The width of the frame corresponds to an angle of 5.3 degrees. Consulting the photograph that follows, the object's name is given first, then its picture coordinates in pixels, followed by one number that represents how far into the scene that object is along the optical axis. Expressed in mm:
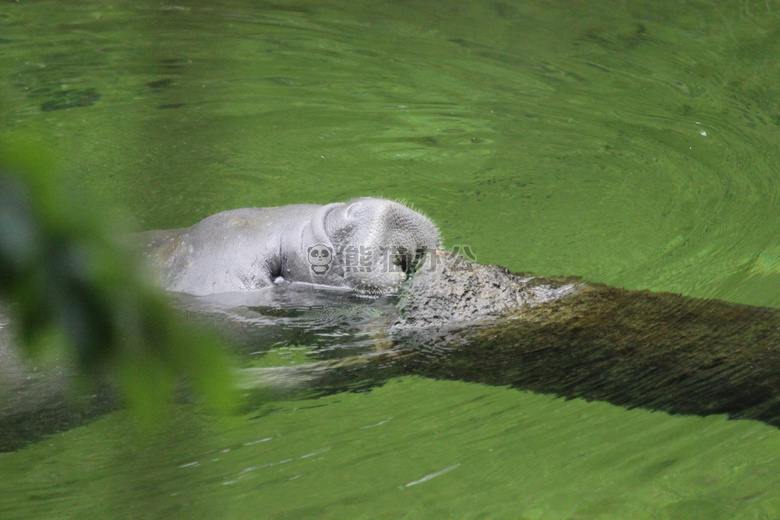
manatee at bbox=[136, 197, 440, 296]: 17485
